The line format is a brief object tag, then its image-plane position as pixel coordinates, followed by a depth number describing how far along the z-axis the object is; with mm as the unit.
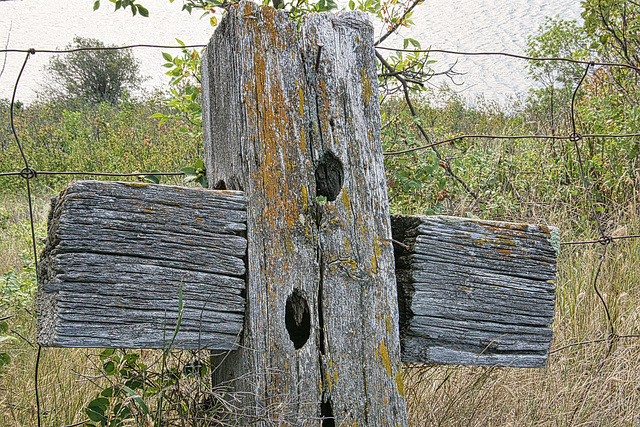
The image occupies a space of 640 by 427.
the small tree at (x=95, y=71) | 20859
